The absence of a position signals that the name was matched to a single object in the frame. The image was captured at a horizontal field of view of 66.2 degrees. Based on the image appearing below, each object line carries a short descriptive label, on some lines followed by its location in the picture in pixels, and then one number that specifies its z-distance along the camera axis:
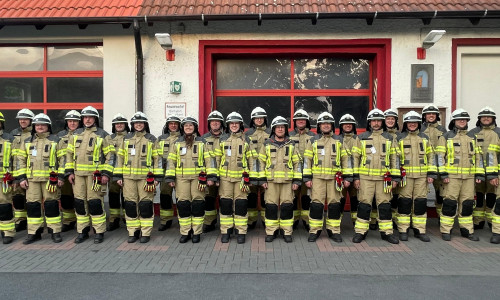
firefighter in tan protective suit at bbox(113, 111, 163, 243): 6.11
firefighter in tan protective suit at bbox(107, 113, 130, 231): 6.67
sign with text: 8.02
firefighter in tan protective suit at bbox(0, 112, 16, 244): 6.21
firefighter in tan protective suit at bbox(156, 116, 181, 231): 6.37
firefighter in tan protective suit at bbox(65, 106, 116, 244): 6.14
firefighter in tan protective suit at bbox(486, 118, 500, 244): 6.19
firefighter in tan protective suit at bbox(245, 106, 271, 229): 6.54
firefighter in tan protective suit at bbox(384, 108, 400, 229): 6.50
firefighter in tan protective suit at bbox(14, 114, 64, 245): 6.14
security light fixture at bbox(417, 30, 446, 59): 7.21
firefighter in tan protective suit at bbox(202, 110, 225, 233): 6.19
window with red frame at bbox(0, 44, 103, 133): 8.42
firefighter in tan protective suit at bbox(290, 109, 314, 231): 6.58
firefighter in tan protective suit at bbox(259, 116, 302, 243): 6.09
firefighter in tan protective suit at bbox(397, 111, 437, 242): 6.17
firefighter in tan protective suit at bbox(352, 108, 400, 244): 6.07
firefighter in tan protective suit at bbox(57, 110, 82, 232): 6.39
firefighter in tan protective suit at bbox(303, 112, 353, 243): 6.09
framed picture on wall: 7.85
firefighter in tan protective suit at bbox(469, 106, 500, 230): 6.36
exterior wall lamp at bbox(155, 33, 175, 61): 7.35
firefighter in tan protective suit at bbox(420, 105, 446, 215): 6.71
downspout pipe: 7.87
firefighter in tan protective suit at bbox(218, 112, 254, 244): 6.15
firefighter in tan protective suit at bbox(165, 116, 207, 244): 6.08
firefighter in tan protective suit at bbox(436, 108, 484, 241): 6.20
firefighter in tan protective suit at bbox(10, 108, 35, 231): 6.50
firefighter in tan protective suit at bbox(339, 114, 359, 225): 6.35
